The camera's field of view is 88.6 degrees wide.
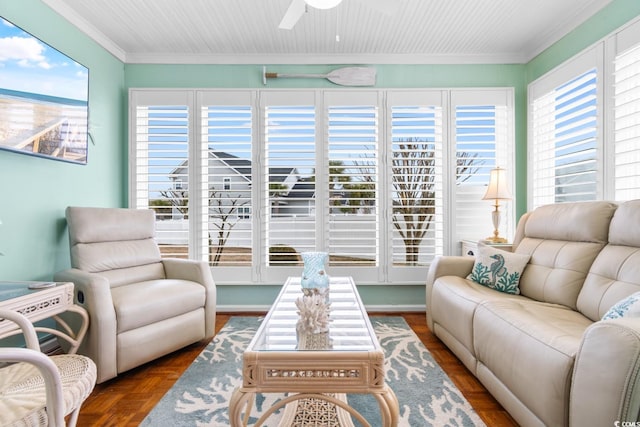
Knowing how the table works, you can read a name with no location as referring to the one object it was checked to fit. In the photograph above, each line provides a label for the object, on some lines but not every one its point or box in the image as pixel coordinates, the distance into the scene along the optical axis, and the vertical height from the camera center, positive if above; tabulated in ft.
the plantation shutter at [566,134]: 8.32 +2.23
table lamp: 9.85 +0.70
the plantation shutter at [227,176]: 11.05 +1.26
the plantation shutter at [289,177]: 11.06 +1.23
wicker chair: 3.19 -2.04
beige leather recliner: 6.47 -1.79
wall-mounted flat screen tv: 6.59 +2.60
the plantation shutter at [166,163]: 11.10 +1.71
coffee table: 4.04 -2.01
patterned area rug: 5.45 -3.41
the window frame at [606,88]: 7.33 +2.99
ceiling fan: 5.82 +4.00
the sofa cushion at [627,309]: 4.13 -1.24
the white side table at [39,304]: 4.81 -1.47
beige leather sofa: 3.50 -1.75
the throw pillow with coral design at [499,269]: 7.65 -1.35
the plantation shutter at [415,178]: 11.02 +1.18
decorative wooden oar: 11.14 +4.67
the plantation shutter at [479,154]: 11.06 +2.00
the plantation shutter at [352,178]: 11.05 +1.19
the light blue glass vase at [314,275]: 6.34 -1.22
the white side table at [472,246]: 9.08 -0.98
